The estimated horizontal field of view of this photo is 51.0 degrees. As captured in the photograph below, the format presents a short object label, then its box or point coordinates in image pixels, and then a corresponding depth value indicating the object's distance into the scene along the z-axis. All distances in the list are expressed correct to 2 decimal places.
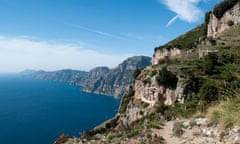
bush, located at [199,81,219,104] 25.48
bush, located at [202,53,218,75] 39.94
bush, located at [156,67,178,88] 42.44
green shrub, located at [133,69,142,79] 64.28
